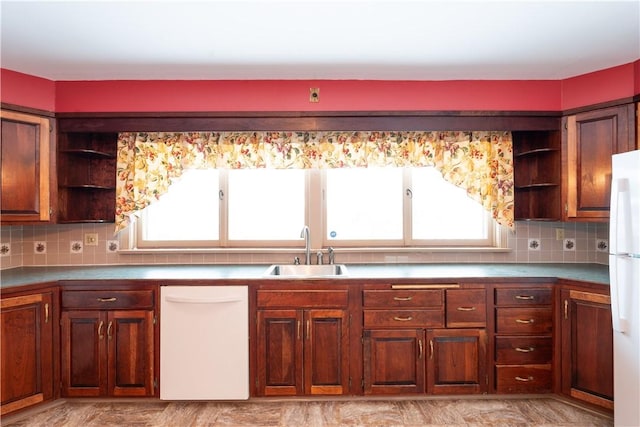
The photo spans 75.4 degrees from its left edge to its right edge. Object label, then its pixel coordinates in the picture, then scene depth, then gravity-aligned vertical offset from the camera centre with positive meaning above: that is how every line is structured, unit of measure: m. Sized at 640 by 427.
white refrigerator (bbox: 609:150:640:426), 2.22 -0.35
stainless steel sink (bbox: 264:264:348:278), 3.25 -0.43
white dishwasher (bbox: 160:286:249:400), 2.78 -0.86
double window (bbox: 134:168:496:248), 3.51 +0.06
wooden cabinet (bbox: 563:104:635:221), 2.80 +0.44
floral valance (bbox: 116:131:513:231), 3.31 +0.48
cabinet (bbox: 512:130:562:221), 3.22 +0.32
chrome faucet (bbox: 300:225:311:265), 3.28 -0.21
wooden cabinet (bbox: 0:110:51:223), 2.82 +0.34
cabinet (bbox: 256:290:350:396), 2.80 -0.87
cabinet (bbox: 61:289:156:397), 2.80 -0.87
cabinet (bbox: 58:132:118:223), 3.20 +0.30
